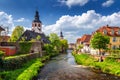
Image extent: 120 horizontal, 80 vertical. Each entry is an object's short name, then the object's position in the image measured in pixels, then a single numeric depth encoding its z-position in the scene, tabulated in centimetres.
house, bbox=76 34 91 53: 2991
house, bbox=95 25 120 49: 2416
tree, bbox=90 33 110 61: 1853
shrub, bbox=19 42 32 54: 2300
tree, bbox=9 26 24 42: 3728
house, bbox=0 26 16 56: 1810
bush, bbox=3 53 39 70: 1101
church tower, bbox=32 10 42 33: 4528
